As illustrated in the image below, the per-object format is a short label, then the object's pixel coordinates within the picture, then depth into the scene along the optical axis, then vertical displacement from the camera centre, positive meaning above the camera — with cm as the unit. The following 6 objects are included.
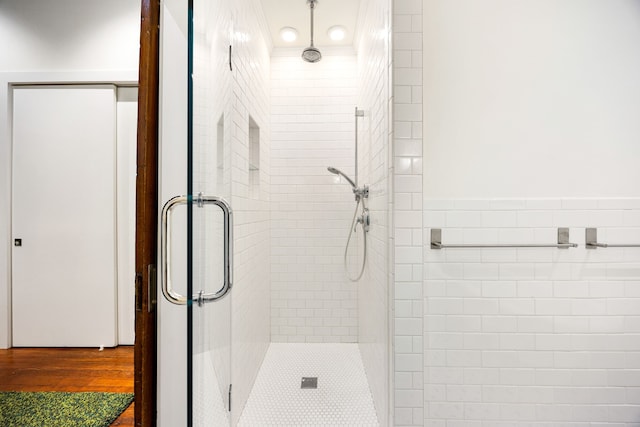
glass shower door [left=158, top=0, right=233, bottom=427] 83 -2
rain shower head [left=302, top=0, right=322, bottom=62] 245 +121
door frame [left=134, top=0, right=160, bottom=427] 109 -1
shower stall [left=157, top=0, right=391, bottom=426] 95 -5
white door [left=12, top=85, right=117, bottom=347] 249 -2
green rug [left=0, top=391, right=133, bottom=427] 167 -107
